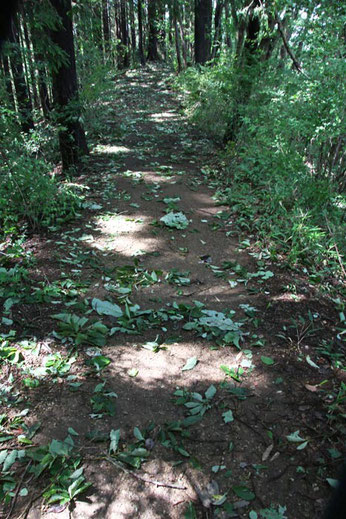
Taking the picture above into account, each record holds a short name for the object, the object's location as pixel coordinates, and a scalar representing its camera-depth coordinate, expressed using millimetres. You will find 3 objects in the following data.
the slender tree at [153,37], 21922
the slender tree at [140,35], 19048
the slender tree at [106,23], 20500
